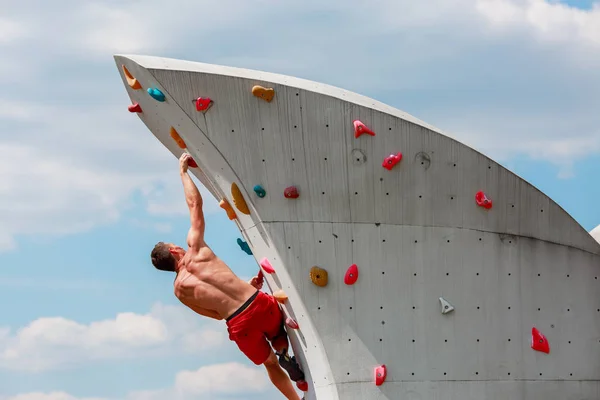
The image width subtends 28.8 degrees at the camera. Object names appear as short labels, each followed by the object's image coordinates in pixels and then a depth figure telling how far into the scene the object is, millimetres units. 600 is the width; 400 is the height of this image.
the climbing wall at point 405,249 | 13891
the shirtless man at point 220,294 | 14703
